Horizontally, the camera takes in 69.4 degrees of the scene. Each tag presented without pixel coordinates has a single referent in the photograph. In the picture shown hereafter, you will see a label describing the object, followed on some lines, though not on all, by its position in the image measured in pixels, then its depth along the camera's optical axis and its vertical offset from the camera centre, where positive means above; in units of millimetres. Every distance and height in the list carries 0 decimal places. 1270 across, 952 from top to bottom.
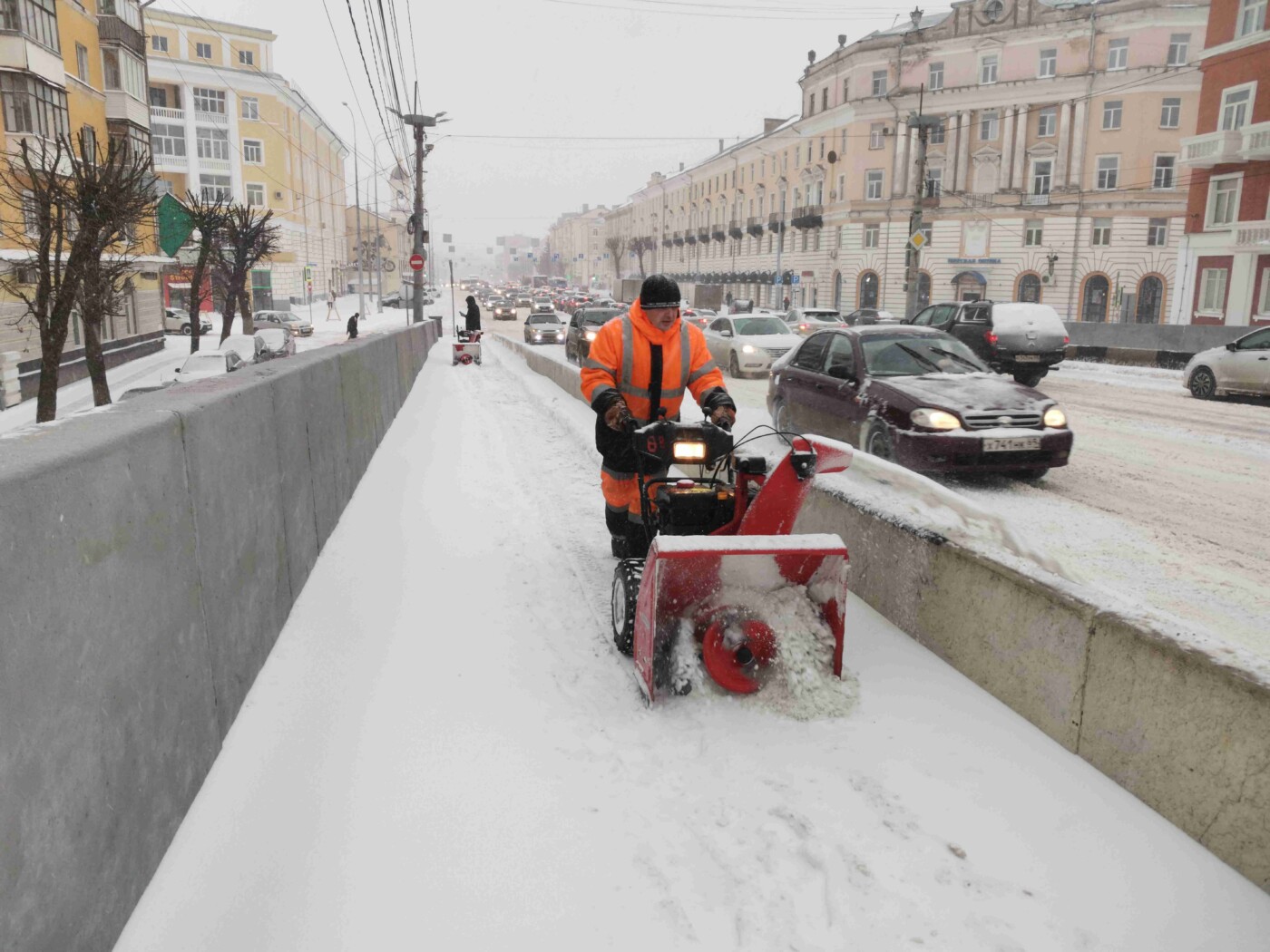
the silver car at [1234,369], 15594 -878
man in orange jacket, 4695 -342
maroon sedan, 8414 -904
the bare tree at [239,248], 36322 +1947
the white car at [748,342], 20922 -786
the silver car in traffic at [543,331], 35844 -1072
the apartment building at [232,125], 66062 +12465
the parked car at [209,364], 21859 -1637
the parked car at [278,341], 28469 -1416
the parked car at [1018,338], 18156 -488
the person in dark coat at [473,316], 25836 -408
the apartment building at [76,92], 25531 +6526
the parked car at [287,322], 47969 -1251
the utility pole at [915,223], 32219 +3071
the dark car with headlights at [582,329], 24445 -673
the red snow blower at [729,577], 3758 -1117
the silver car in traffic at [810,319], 30156 -377
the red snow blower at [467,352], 24938 -1350
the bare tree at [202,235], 33000 +2246
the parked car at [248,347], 24797 -1365
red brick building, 31734 +4983
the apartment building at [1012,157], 50719 +9293
